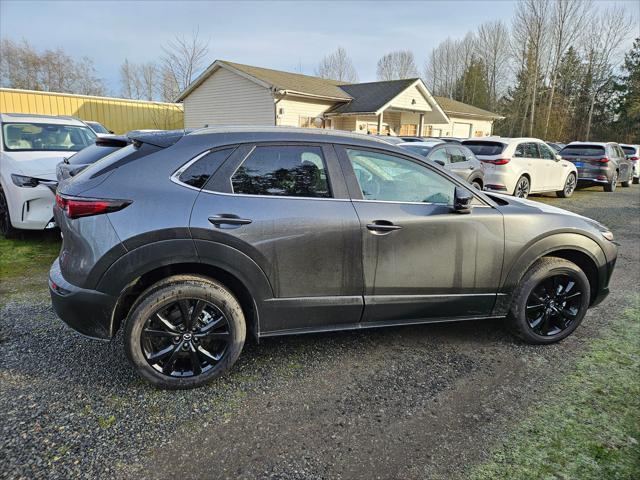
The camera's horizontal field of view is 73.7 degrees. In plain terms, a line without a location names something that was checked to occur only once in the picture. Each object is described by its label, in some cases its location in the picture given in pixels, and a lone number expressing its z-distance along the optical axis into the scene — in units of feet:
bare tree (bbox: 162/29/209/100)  98.88
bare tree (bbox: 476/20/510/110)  166.20
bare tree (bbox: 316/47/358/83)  190.29
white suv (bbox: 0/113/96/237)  18.63
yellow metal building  71.77
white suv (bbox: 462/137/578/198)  33.04
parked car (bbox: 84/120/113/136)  52.73
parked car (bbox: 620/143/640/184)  62.41
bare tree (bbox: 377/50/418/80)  198.59
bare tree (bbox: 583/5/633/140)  130.82
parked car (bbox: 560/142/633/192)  47.47
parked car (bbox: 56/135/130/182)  17.43
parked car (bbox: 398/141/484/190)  29.78
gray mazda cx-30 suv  8.89
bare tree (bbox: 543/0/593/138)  120.88
